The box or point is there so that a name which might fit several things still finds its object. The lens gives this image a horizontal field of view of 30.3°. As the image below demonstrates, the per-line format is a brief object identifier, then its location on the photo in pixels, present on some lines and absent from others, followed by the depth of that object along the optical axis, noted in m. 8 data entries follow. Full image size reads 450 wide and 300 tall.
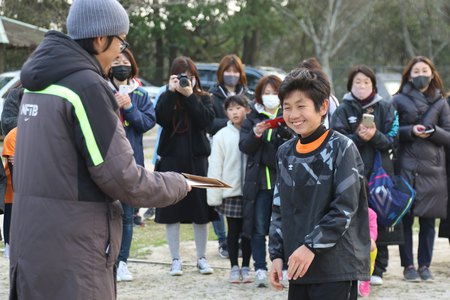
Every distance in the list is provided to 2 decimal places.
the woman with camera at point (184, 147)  7.55
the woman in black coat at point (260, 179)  7.09
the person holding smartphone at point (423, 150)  7.50
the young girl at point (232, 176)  7.35
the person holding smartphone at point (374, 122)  7.06
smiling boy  4.09
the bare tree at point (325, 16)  39.00
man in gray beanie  3.50
